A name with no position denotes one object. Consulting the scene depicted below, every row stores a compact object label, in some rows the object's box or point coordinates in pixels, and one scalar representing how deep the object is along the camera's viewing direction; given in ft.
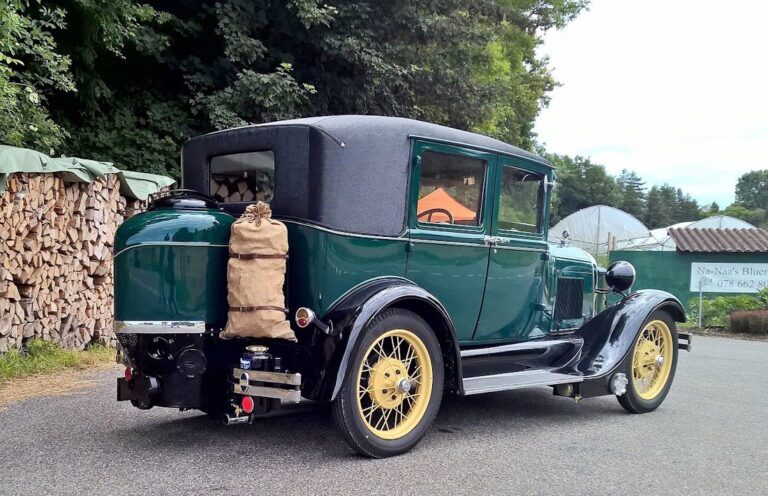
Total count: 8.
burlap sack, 12.04
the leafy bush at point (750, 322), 44.09
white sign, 51.96
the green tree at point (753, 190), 339.36
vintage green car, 12.24
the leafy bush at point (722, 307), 48.73
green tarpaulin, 20.12
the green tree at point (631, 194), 337.52
